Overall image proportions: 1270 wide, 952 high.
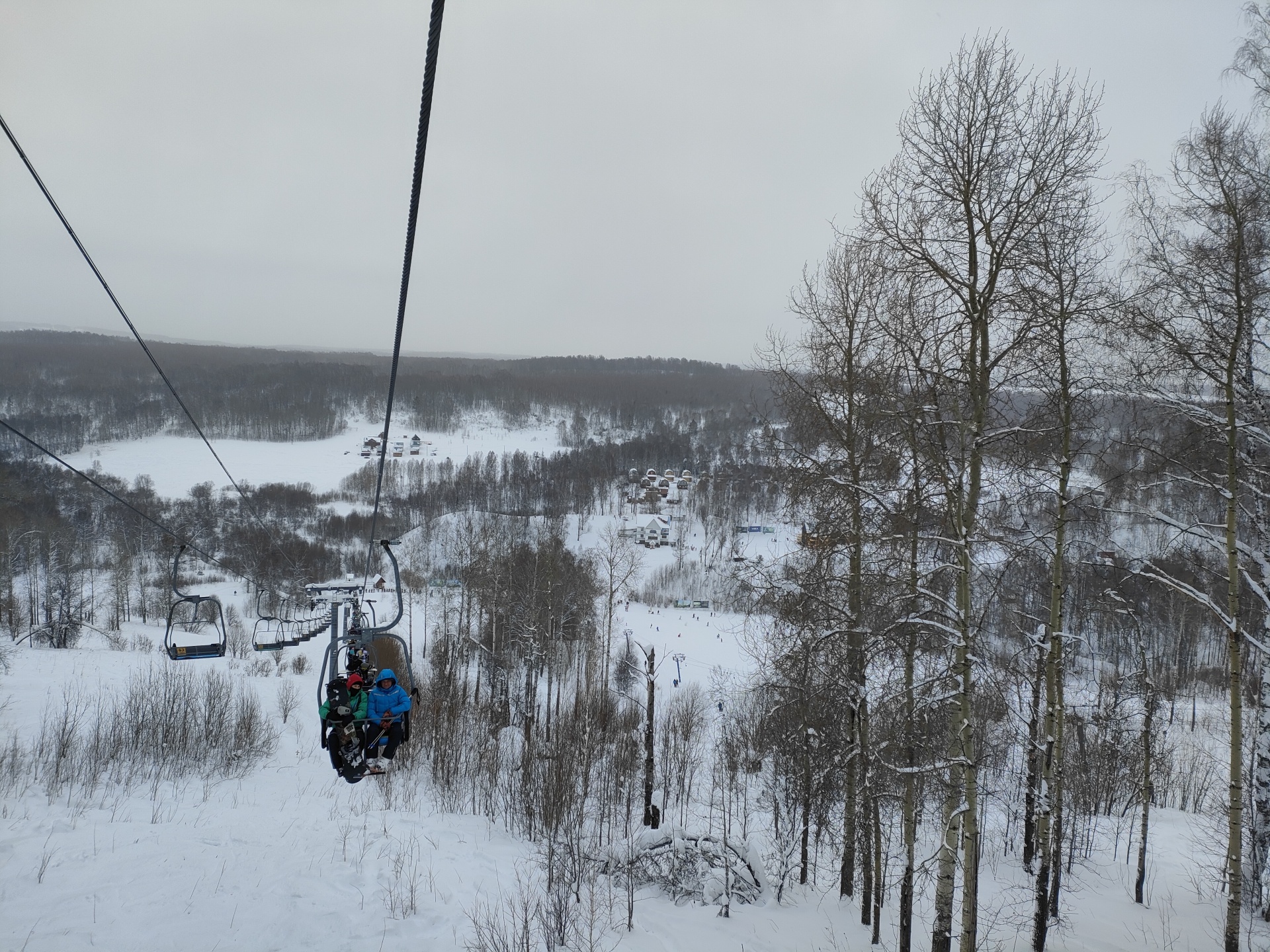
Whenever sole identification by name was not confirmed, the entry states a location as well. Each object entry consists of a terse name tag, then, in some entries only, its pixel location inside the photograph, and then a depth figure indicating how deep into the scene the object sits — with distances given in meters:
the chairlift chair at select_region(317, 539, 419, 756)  7.12
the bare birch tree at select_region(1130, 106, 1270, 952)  6.75
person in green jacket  7.38
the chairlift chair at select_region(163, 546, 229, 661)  8.58
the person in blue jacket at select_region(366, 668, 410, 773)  7.61
